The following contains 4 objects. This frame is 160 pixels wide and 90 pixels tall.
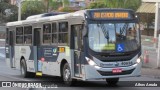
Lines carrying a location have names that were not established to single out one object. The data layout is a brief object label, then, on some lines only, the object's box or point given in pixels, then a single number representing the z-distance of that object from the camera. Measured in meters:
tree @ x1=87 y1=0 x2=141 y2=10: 39.72
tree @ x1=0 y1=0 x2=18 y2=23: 76.12
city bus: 15.39
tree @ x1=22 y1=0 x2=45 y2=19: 74.69
